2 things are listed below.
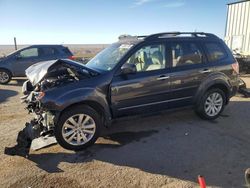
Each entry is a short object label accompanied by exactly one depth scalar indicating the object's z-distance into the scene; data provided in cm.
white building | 1107
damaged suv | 343
